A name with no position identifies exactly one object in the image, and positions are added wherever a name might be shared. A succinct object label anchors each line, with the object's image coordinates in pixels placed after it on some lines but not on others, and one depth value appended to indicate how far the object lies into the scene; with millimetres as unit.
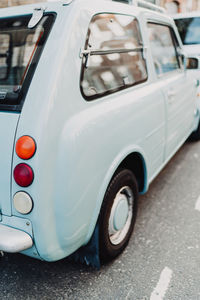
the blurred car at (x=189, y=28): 6734
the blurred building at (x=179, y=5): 21280
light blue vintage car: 1616
